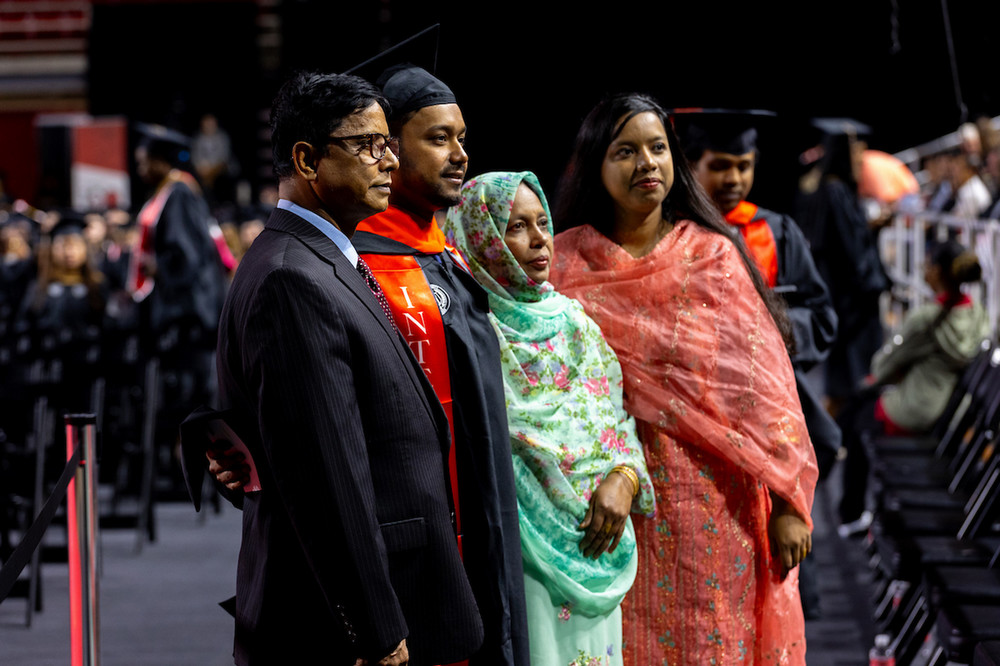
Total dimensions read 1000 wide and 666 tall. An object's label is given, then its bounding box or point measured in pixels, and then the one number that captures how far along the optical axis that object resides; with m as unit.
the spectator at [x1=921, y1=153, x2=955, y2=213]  8.47
